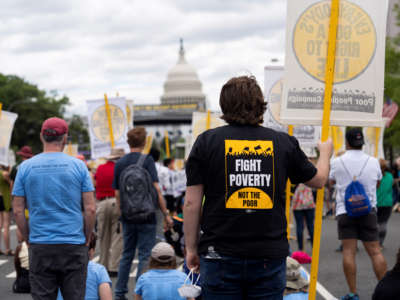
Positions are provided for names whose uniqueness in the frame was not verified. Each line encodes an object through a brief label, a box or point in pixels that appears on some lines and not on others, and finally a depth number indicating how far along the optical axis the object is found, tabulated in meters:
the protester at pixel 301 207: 10.21
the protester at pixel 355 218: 6.19
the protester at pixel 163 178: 13.99
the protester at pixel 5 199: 10.47
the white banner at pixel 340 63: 4.41
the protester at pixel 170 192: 15.09
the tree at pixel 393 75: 25.19
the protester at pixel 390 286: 3.24
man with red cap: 4.04
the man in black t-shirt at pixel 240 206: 2.94
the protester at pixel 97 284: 4.47
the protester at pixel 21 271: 7.20
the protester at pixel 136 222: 6.56
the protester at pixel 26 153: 8.91
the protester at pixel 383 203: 10.43
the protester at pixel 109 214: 8.15
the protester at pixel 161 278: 4.54
